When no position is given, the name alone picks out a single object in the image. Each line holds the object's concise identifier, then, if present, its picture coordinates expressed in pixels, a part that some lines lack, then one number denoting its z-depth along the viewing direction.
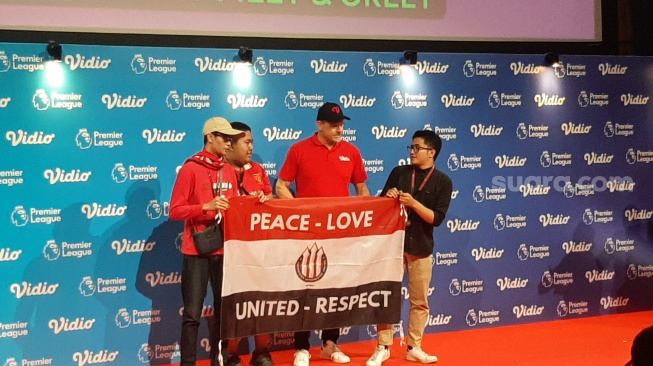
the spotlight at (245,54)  5.83
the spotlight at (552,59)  6.71
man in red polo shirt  5.46
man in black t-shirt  5.39
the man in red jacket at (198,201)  4.92
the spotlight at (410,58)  6.30
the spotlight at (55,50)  5.36
